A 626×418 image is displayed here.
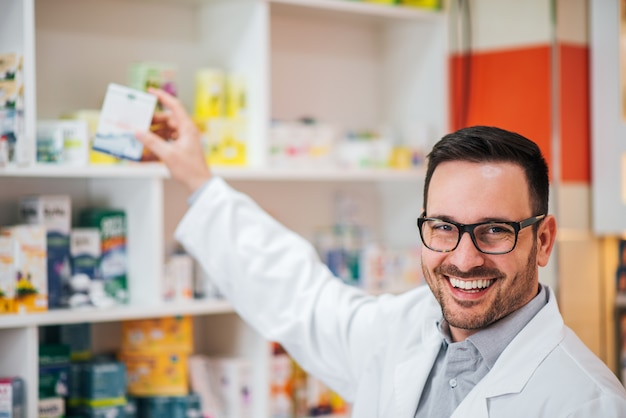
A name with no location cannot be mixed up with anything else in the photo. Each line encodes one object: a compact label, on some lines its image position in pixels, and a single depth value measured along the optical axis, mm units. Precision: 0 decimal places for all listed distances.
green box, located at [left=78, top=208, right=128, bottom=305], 3047
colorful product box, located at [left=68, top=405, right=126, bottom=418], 2949
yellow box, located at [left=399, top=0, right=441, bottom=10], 3777
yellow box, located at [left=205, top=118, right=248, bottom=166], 3234
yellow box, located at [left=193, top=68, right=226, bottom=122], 3275
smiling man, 1870
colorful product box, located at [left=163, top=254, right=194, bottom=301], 3127
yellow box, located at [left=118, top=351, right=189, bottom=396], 3137
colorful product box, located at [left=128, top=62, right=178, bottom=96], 3053
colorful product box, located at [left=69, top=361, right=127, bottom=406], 2961
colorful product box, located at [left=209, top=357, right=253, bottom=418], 3291
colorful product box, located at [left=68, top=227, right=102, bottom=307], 2945
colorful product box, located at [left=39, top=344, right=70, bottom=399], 2891
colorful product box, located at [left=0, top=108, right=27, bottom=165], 2756
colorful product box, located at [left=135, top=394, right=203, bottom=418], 3119
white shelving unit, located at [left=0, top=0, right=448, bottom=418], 2992
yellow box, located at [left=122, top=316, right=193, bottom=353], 3139
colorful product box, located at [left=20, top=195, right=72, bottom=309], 2877
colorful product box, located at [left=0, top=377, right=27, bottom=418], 2688
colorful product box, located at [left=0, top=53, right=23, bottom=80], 2779
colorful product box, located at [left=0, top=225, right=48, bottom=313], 2766
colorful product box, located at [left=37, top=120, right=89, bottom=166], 2879
